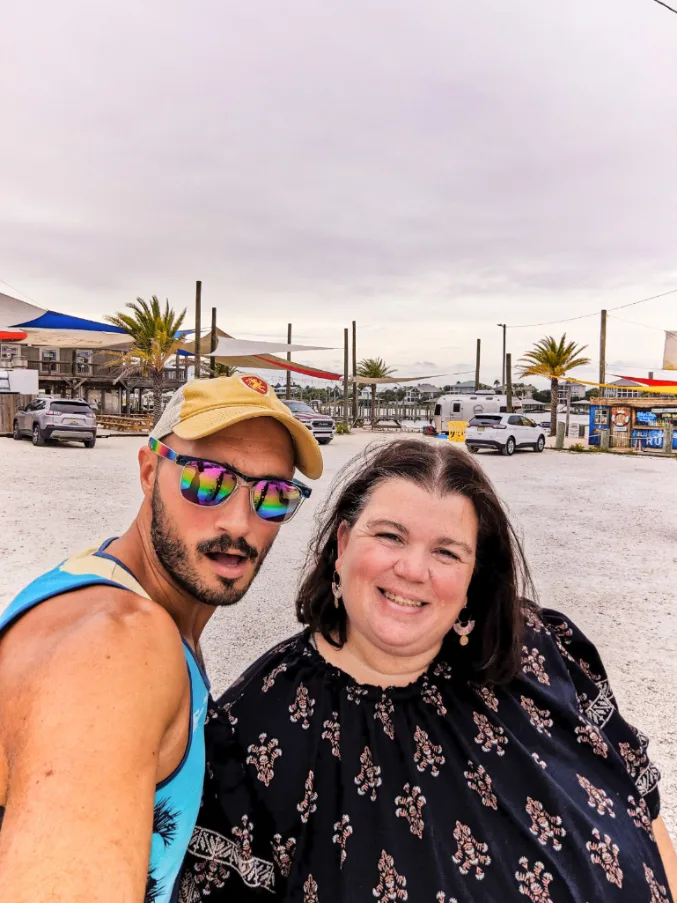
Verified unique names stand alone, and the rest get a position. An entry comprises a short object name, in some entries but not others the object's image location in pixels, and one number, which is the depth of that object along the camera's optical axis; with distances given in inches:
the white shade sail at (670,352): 1191.6
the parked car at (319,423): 876.6
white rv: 1161.4
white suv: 810.2
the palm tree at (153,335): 1042.1
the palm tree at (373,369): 1907.0
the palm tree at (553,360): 1384.4
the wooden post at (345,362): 1569.9
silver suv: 687.7
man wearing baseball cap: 31.2
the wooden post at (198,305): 1029.8
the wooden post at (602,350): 1309.1
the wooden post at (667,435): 848.9
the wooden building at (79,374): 1487.5
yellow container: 973.2
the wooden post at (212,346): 1027.4
